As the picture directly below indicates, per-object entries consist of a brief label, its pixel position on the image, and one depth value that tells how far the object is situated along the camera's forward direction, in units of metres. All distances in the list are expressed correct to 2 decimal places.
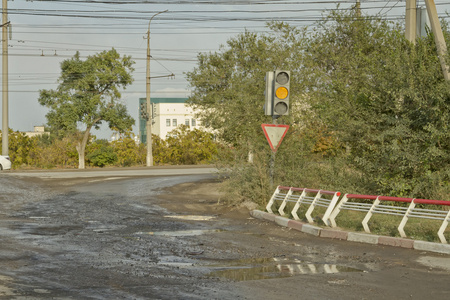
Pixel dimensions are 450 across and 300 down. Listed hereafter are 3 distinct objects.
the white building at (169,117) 128.88
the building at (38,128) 158.25
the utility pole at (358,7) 31.67
